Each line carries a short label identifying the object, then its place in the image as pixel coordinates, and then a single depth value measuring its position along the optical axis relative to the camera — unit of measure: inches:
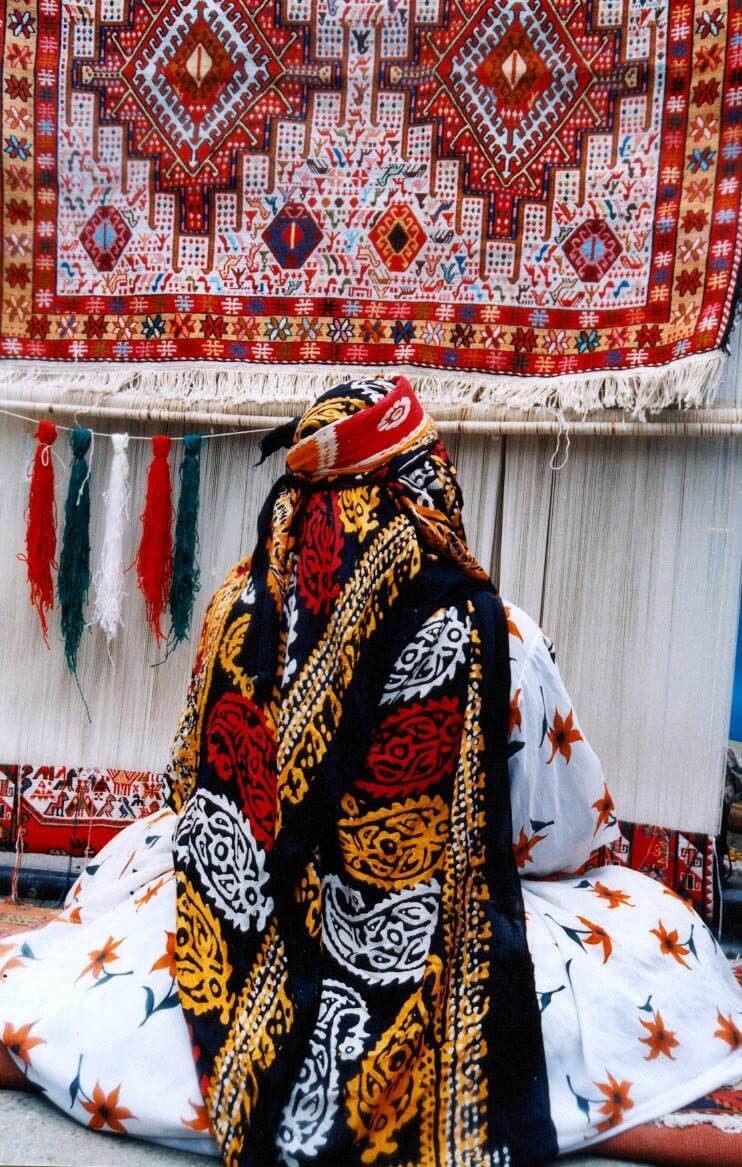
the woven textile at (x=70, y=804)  127.8
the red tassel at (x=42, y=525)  124.6
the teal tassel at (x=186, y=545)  124.0
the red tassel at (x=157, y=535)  124.0
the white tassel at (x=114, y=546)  125.0
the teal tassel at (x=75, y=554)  125.4
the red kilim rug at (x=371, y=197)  111.0
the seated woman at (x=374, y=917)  69.2
